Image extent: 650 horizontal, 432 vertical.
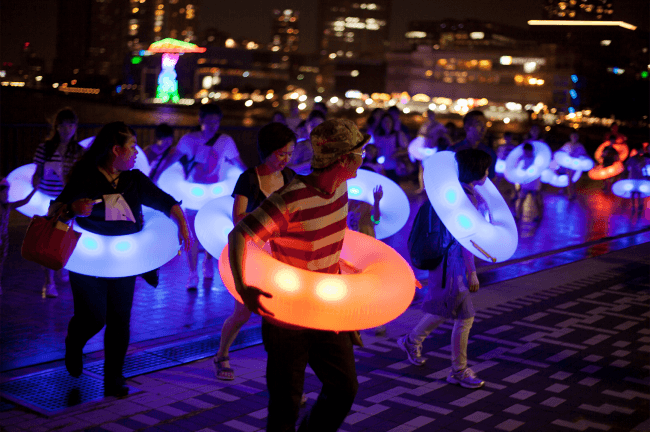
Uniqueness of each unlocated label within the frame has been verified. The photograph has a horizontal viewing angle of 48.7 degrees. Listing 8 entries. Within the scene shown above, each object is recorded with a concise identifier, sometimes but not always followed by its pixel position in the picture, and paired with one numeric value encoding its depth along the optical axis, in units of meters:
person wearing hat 3.21
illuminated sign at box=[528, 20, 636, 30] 153.50
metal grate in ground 4.43
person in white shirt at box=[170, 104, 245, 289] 7.21
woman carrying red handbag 4.37
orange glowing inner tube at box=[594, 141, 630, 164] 20.23
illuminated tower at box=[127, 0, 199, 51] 191.38
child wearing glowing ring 5.14
